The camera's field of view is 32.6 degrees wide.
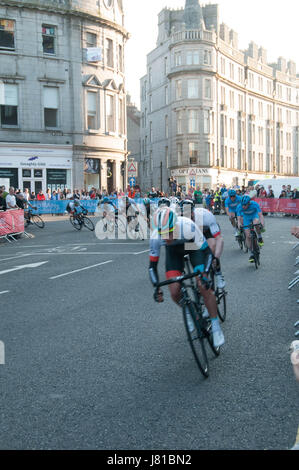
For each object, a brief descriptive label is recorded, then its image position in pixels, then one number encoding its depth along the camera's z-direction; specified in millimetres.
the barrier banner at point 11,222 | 19484
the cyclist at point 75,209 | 22406
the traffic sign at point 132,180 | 28853
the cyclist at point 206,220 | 6777
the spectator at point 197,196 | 34688
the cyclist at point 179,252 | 5621
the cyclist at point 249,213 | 12922
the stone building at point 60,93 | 37219
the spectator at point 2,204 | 19836
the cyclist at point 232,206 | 15594
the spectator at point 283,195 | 35250
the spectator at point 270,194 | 36094
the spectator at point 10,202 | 21172
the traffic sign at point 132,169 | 28469
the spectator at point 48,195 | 34897
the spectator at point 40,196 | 32688
